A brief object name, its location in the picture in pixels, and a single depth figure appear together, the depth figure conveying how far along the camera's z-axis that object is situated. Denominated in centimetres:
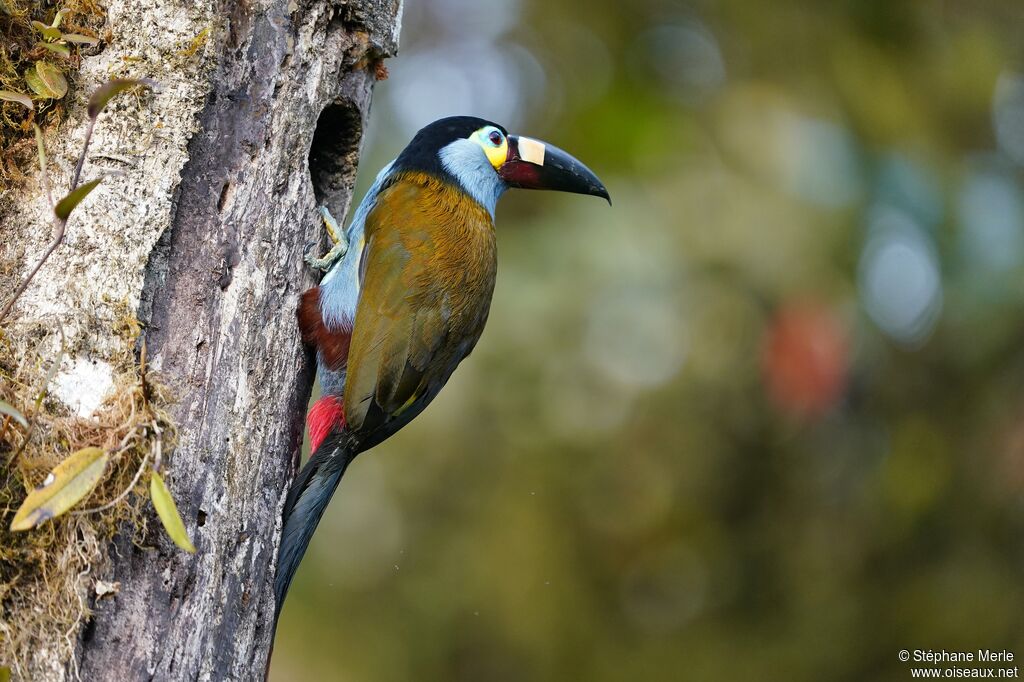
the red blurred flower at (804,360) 1144
